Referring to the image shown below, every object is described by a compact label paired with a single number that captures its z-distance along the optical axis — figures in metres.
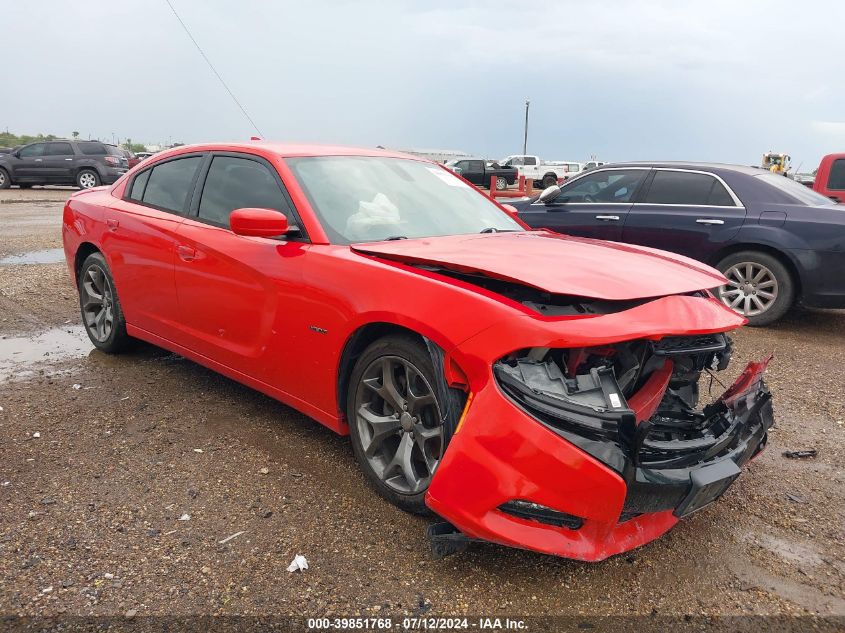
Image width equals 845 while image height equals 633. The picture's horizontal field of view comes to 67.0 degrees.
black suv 20.25
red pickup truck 10.26
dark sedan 5.77
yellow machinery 23.54
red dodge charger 2.15
